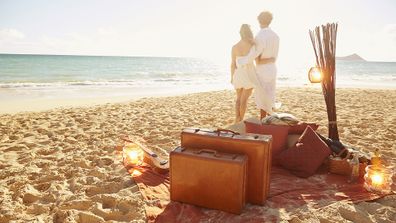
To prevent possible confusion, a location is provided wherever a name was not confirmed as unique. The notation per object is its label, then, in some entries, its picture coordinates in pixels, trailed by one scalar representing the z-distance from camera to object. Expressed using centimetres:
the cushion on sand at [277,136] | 311
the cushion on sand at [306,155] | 293
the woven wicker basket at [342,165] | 290
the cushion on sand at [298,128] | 324
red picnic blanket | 217
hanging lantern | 350
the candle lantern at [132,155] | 326
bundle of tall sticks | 338
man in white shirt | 427
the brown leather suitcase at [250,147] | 218
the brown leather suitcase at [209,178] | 210
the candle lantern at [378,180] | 256
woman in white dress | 448
